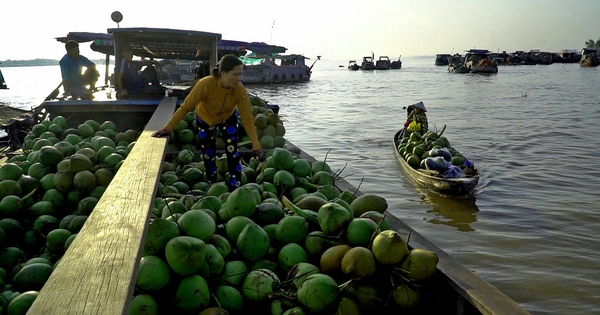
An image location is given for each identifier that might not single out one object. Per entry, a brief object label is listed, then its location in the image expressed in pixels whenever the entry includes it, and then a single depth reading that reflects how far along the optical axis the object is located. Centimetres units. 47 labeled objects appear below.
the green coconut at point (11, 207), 323
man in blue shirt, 855
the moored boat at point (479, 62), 5294
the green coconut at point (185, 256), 211
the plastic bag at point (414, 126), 1153
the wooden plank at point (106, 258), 148
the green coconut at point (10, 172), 368
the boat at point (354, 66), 7999
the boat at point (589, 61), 6712
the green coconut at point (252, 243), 251
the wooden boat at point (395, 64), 8052
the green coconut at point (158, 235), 224
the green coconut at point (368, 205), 319
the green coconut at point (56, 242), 289
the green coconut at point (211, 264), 227
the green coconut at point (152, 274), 208
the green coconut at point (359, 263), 230
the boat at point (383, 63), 7588
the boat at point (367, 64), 7606
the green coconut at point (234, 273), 237
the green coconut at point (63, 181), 357
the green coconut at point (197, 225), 239
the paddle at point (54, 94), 987
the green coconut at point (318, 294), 215
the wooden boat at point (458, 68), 5716
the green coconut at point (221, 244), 247
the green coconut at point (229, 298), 225
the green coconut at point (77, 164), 367
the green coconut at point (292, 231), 268
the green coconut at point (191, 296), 210
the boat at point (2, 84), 1522
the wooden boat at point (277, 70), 4409
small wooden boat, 816
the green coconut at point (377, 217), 284
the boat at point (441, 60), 8856
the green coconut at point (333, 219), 262
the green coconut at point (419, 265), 234
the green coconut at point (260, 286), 227
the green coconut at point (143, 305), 200
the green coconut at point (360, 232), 253
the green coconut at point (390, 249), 232
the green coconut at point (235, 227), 266
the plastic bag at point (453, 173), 841
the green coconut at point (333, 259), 243
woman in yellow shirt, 424
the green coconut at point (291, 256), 253
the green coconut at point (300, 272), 234
